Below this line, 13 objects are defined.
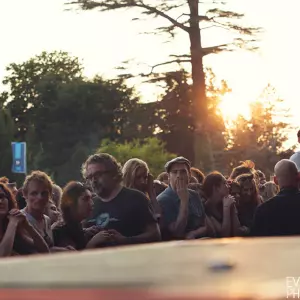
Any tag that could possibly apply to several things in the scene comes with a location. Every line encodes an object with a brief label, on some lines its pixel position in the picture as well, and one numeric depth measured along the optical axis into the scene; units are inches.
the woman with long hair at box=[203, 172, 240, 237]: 355.6
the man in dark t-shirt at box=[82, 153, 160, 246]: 274.3
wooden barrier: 69.1
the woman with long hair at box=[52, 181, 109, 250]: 270.3
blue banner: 1720.2
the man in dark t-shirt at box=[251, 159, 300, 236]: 289.1
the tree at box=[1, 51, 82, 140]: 3225.6
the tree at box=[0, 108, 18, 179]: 2851.4
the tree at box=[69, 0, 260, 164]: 1476.2
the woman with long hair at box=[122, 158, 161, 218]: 319.8
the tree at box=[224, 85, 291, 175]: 2489.0
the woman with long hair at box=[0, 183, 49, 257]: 240.7
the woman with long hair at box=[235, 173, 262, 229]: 388.6
